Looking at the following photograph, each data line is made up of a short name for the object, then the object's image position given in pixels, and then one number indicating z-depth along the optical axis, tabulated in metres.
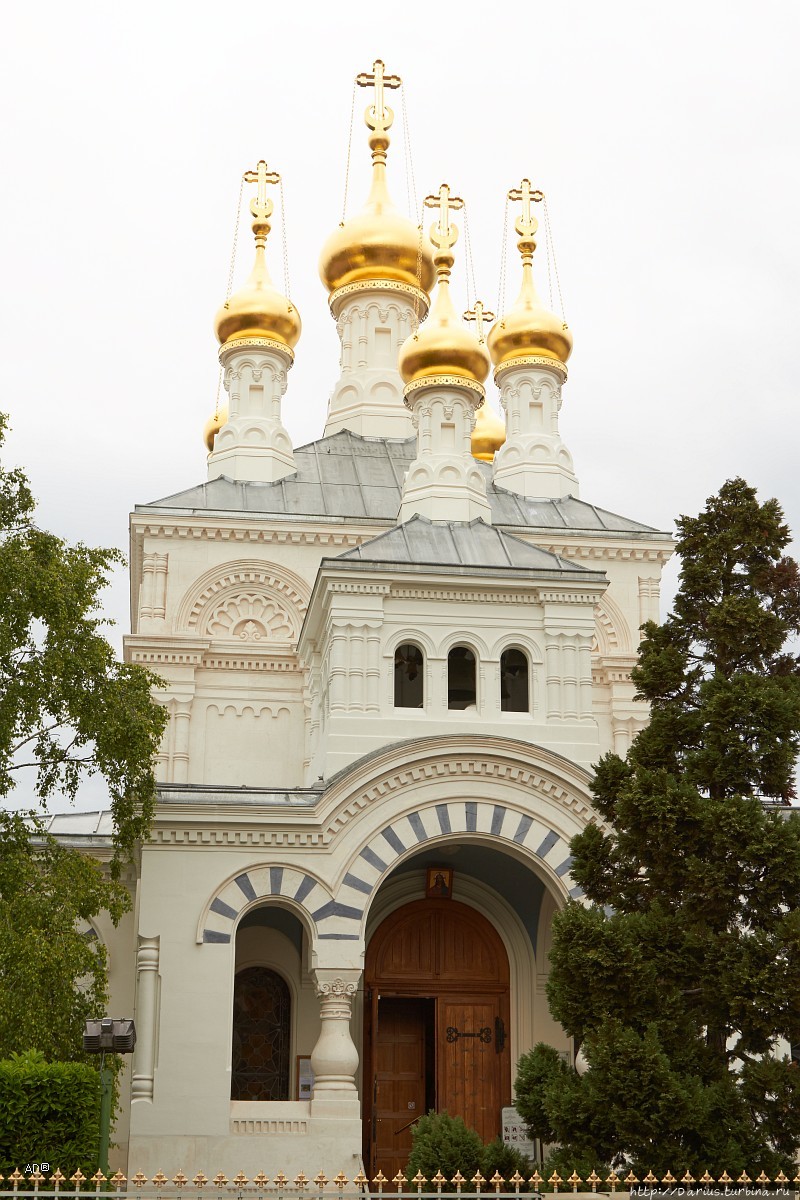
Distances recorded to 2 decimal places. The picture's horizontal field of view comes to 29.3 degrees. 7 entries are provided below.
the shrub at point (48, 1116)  12.38
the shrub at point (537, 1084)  13.86
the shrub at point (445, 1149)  13.96
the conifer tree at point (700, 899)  12.82
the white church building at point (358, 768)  16.98
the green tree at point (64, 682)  16.19
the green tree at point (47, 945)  14.89
